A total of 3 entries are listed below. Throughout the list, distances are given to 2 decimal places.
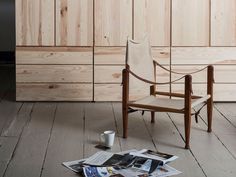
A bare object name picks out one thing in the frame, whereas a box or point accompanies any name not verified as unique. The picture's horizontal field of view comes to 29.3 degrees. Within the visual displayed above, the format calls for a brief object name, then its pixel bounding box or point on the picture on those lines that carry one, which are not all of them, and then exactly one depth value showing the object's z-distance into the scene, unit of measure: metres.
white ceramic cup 3.52
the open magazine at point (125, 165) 2.93
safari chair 3.54
